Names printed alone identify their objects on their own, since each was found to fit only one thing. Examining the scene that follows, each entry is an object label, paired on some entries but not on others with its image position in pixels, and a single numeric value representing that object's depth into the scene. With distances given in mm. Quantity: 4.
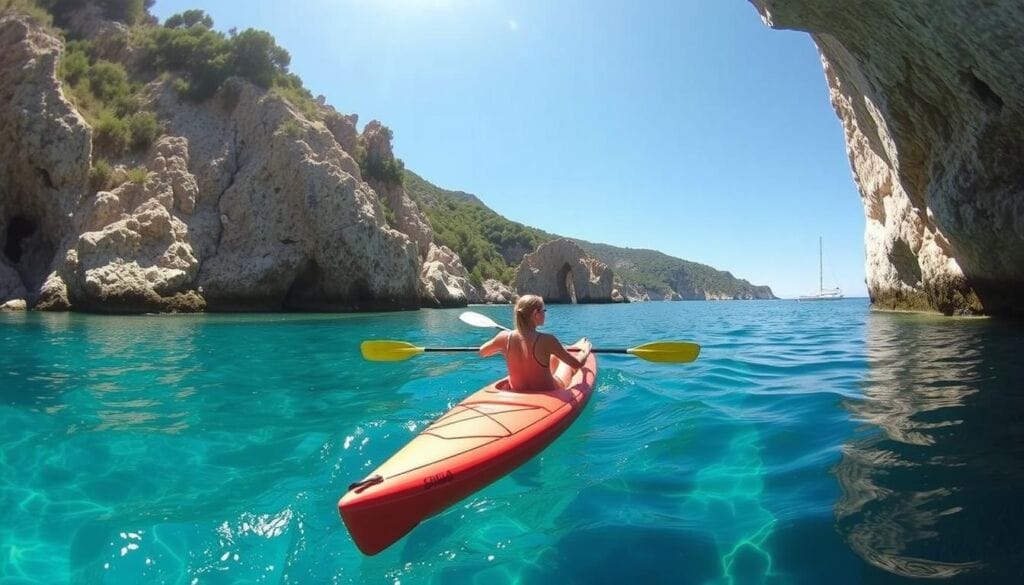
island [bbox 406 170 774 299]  71625
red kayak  3123
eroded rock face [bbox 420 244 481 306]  41875
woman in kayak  5199
